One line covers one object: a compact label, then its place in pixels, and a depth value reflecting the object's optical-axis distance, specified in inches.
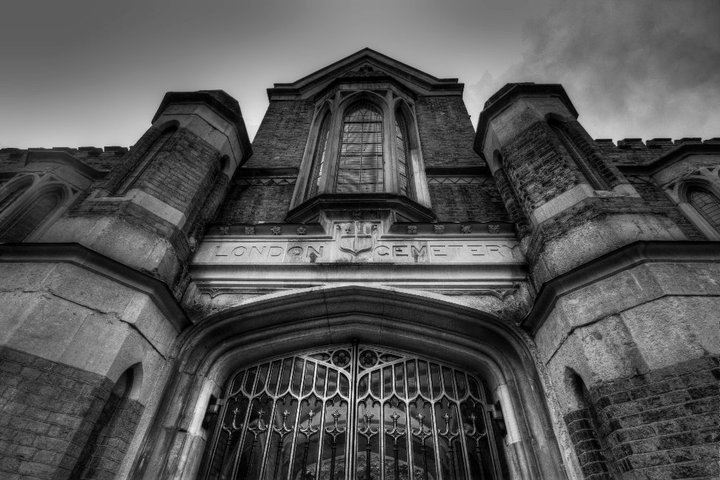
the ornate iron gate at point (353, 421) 147.0
